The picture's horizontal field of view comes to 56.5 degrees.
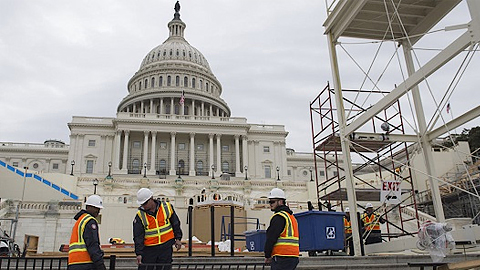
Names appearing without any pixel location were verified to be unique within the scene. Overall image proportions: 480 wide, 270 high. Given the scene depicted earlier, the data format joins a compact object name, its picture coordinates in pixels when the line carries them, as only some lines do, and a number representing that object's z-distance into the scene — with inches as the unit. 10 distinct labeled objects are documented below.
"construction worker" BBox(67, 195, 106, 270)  249.1
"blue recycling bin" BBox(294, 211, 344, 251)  438.3
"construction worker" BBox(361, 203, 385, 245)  543.2
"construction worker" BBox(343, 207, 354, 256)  532.3
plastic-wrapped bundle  304.2
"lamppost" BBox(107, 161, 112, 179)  2559.5
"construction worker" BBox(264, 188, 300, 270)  244.7
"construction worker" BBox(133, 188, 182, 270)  266.2
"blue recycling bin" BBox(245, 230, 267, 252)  481.4
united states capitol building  1123.3
